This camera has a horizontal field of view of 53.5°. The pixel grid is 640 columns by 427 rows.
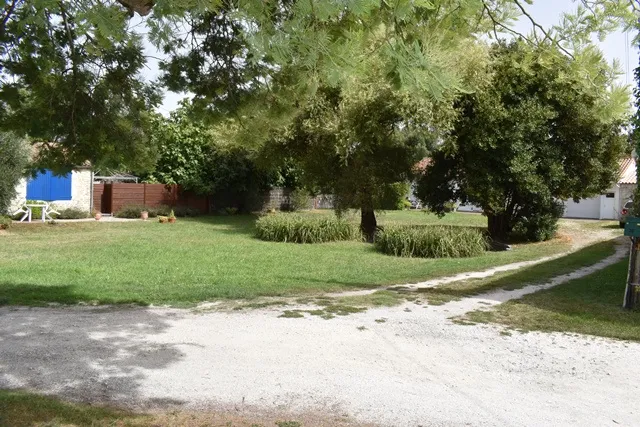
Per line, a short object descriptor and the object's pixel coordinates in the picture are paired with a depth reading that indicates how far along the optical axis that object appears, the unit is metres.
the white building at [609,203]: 37.72
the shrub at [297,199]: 37.25
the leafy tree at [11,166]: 21.02
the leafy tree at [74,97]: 7.09
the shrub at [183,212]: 31.48
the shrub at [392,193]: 20.57
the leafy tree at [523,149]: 18.92
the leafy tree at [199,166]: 32.59
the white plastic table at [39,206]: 24.75
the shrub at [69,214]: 27.25
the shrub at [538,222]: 22.08
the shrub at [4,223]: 21.62
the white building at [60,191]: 26.21
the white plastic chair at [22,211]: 24.72
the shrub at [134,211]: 29.83
